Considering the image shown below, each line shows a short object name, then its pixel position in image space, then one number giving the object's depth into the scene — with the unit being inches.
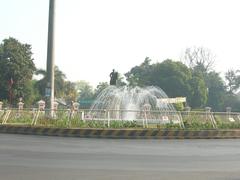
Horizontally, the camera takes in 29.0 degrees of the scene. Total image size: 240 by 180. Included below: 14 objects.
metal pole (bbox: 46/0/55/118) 1091.3
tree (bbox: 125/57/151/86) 3492.6
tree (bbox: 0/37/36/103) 2426.3
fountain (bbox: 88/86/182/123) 1382.9
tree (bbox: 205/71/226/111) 4029.8
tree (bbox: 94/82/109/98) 4136.3
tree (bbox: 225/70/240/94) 4415.6
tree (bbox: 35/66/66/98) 3932.1
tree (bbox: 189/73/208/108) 3395.7
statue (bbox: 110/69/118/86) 1211.0
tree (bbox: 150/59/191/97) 3299.7
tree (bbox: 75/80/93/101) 5669.3
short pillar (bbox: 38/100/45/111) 1130.3
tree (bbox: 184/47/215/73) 4077.3
